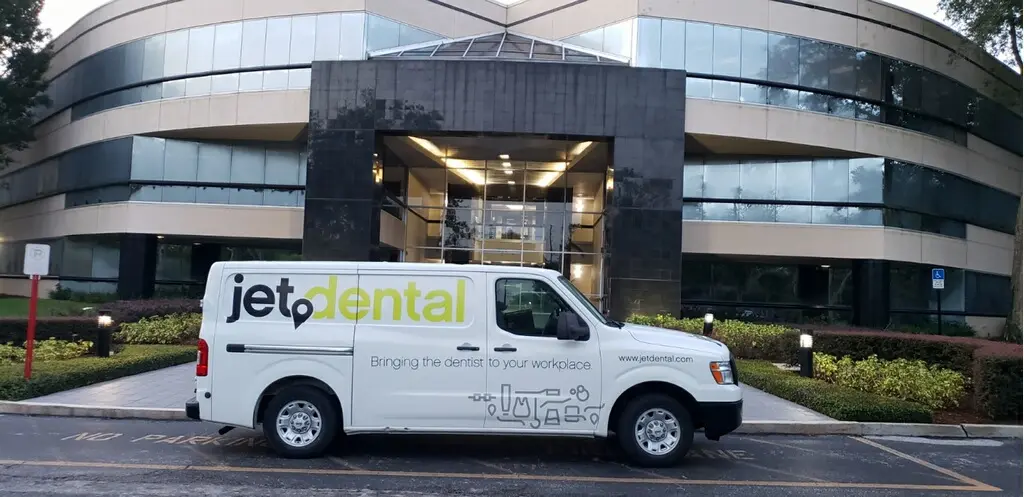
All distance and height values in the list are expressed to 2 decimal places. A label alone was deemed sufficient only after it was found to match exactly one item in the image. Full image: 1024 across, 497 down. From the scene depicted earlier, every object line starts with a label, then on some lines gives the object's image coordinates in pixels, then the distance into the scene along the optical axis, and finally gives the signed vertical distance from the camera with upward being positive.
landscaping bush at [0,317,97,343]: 14.29 -1.08
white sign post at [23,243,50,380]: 10.52 +0.12
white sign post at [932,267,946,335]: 21.37 +0.87
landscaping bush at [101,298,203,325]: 17.26 -0.75
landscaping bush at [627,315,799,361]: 14.71 -0.84
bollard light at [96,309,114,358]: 13.26 -1.08
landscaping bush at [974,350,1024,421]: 9.60 -1.06
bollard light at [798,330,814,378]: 12.35 -0.95
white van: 6.80 -0.70
